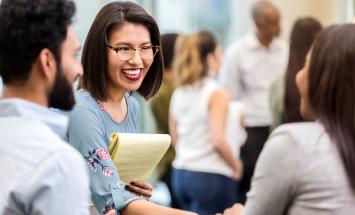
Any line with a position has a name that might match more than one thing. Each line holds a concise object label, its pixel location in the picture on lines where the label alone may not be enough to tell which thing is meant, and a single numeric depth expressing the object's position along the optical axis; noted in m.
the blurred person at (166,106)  6.75
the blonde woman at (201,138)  6.35
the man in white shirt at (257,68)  7.33
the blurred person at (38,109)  2.23
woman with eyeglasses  3.14
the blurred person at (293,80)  5.71
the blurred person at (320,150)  2.50
